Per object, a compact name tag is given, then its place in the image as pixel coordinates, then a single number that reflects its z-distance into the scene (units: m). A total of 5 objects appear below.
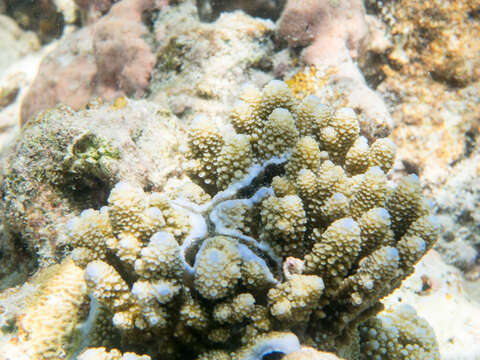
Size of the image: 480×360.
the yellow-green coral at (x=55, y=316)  0.44
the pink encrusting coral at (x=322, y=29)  0.60
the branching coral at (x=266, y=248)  0.38
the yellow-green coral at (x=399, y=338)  0.42
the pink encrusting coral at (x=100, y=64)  0.65
